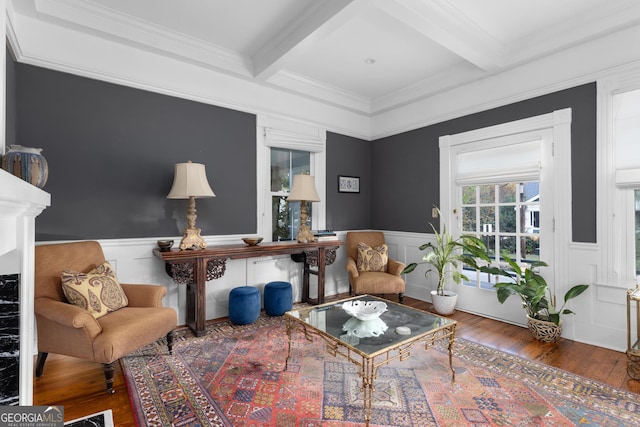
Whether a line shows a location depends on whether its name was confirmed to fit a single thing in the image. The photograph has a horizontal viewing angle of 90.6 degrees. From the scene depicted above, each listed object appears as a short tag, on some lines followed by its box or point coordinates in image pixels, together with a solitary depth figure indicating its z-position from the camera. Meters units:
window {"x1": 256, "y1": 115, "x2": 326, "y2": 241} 3.84
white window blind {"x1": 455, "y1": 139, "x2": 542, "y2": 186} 3.24
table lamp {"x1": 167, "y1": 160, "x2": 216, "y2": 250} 2.91
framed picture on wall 4.61
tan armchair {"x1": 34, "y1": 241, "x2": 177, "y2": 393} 1.96
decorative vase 1.70
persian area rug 1.80
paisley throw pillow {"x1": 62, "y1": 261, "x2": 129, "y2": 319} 2.18
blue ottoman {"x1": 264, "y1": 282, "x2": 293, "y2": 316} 3.46
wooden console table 2.87
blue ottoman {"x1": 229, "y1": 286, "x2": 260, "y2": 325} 3.18
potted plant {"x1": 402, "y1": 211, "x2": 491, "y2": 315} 3.40
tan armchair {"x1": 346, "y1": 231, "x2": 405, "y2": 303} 3.71
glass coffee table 1.84
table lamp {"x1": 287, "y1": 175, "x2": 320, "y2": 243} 3.68
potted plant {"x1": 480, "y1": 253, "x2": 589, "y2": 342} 2.82
